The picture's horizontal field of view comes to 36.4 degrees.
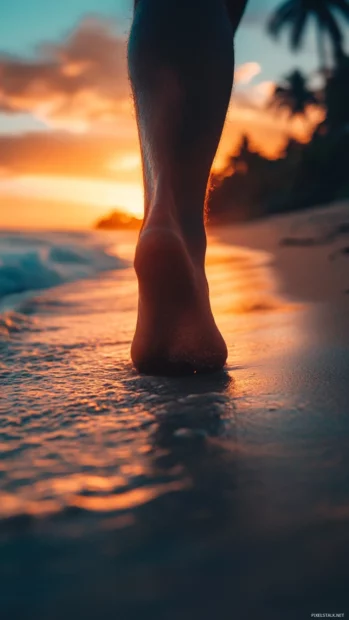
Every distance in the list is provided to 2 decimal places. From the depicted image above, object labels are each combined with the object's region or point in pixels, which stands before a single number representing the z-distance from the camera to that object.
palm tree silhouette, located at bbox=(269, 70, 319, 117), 29.28
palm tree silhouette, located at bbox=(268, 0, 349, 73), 24.75
